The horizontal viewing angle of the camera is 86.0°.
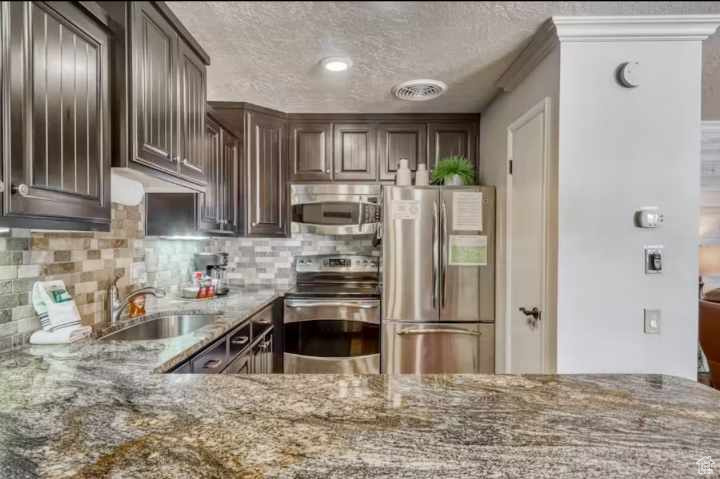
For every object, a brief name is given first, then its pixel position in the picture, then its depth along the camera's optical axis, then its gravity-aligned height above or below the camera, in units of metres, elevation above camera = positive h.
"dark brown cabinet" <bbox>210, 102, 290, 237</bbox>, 2.52 +0.47
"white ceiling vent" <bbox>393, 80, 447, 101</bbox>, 2.00 +0.78
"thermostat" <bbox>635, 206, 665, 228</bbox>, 1.49 +0.08
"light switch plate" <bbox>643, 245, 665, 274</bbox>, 1.51 -0.07
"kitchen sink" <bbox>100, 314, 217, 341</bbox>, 1.76 -0.44
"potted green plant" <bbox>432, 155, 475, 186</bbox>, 2.43 +0.41
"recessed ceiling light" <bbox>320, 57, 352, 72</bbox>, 1.73 +0.79
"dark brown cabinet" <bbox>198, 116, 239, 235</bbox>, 2.10 +0.31
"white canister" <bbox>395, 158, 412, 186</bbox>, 2.52 +0.40
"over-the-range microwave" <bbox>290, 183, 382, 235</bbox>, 2.65 +0.19
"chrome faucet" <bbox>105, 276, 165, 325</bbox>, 1.68 -0.29
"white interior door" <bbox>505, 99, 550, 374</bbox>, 1.70 -0.02
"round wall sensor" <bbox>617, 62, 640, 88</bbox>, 1.49 +0.63
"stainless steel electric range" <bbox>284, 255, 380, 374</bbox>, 2.44 -0.61
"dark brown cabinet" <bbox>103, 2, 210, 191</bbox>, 1.05 +0.43
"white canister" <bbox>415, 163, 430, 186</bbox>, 2.51 +0.40
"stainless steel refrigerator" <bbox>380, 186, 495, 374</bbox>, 2.34 -0.18
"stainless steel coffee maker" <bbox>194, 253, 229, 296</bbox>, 2.63 -0.19
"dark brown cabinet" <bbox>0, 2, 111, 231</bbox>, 0.86 +0.29
